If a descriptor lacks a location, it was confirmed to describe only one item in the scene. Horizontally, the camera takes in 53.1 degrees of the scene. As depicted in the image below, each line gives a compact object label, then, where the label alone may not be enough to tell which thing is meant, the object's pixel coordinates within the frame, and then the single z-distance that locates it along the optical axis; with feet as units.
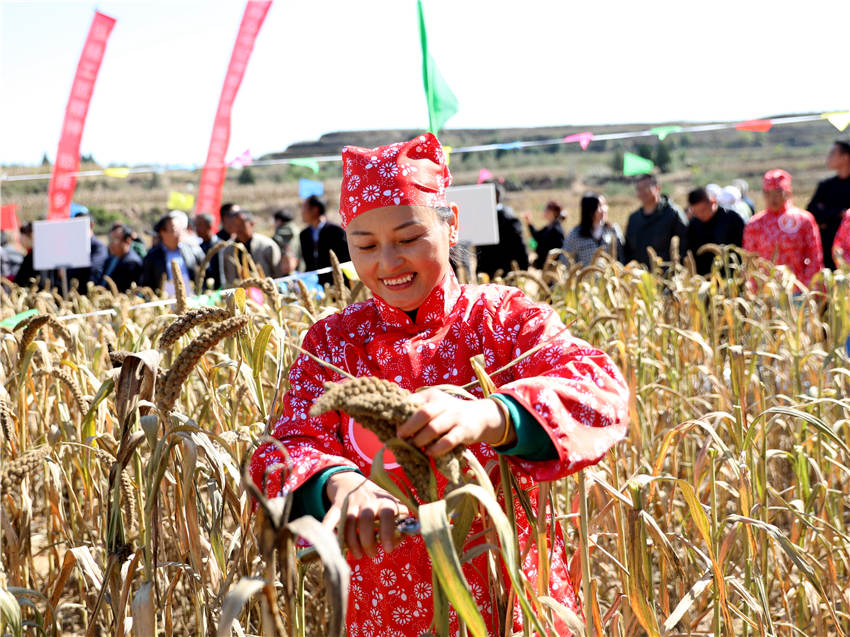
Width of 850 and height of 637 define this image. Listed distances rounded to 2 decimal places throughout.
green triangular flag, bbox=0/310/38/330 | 6.74
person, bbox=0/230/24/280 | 27.25
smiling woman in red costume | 2.93
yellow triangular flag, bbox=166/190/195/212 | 32.22
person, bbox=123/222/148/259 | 27.89
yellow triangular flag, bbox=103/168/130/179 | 25.24
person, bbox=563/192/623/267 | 18.17
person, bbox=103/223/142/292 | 20.20
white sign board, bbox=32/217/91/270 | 17.69
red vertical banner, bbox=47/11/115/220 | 31.37
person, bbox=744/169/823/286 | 14.84
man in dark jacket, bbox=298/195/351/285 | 17.08
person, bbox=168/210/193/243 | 17.44
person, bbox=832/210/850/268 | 12.87
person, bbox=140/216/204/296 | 17.43
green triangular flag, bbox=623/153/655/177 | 23.50
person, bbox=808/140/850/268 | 16.65
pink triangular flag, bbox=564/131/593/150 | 23.72
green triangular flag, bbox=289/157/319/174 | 25.13
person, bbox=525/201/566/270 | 21.70
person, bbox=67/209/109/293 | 22.32
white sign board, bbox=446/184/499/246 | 13.97
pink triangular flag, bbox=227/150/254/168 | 26.32
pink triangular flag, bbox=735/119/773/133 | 20.40
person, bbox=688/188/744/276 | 17.58
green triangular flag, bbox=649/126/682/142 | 22.57
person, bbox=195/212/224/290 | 18.80
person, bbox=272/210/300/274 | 21.02
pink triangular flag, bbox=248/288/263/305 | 10.55
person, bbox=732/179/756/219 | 28.70
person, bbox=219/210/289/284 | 16.55
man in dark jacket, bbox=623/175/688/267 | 18.33
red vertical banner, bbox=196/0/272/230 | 33.86
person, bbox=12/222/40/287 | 22.72
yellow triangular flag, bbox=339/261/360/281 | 9.00
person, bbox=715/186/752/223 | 25.23
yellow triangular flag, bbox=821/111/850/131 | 18.99
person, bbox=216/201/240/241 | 17.03
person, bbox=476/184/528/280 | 18.15
